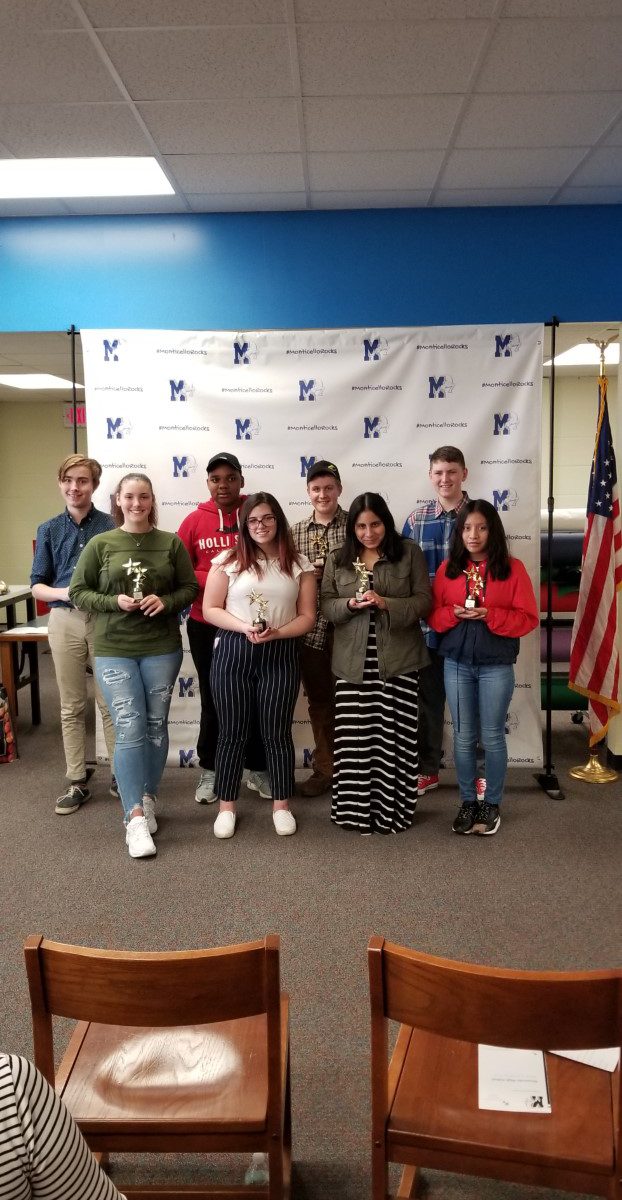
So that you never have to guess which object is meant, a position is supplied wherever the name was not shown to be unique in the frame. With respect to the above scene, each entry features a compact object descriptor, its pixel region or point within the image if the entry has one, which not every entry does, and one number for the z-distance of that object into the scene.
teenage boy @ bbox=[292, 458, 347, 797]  3.91
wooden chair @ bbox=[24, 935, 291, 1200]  1.29
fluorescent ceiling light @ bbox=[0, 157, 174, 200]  3.87
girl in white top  3.54
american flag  4.30
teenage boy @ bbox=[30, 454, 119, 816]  3.98
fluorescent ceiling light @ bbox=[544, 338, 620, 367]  7.29
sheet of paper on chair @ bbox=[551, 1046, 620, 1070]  1.57
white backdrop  4.23
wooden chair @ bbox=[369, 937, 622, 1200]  1.21
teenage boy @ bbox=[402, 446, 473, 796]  3.93
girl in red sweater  3.55
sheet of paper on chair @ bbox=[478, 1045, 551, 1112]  1.44
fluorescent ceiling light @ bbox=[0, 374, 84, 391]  8.65
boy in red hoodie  3.96
